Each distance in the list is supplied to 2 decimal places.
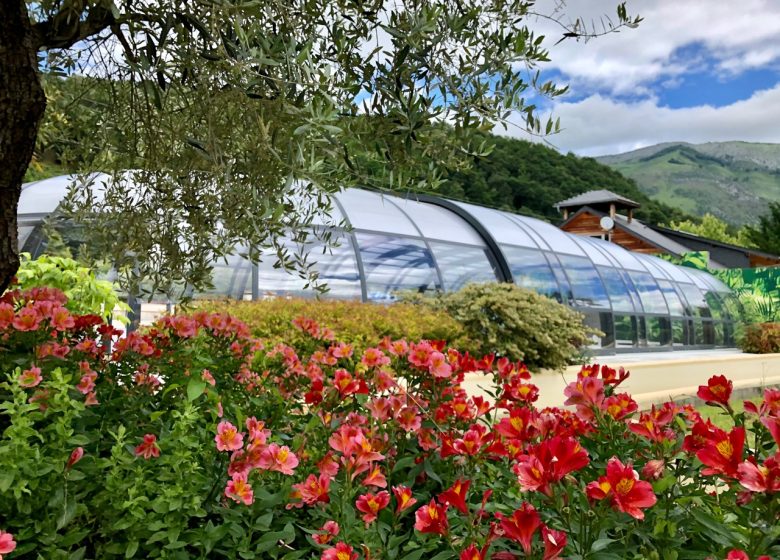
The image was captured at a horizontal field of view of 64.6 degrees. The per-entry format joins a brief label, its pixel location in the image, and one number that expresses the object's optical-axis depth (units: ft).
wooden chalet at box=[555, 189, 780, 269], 91.25
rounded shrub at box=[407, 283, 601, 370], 23.12
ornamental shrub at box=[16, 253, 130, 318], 12.82
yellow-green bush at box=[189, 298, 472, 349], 18.70
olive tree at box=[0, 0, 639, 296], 5.10
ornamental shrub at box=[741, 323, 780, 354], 44.78
